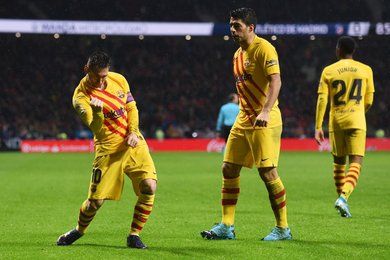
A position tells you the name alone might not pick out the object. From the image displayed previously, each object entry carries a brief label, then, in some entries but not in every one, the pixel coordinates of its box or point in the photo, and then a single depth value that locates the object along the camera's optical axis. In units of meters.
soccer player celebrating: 15.00
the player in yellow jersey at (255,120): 15.48
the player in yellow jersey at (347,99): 20.73
